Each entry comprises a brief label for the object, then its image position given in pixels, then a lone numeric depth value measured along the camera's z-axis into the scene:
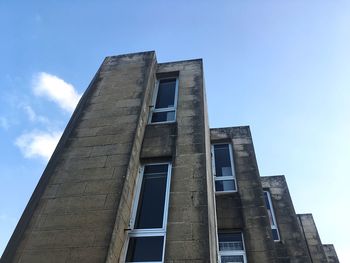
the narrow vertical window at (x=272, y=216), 11.54
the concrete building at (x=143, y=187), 5.27
